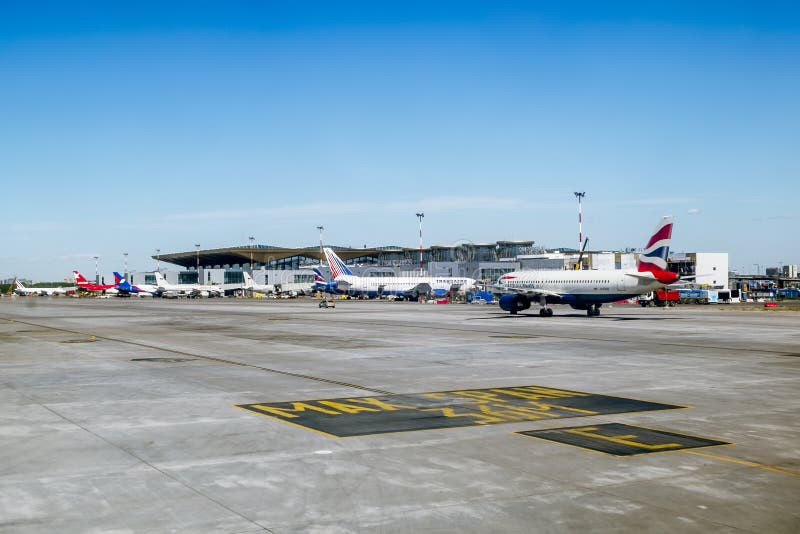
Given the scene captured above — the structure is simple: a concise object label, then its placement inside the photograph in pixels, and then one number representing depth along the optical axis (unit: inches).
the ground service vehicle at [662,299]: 3939.5
